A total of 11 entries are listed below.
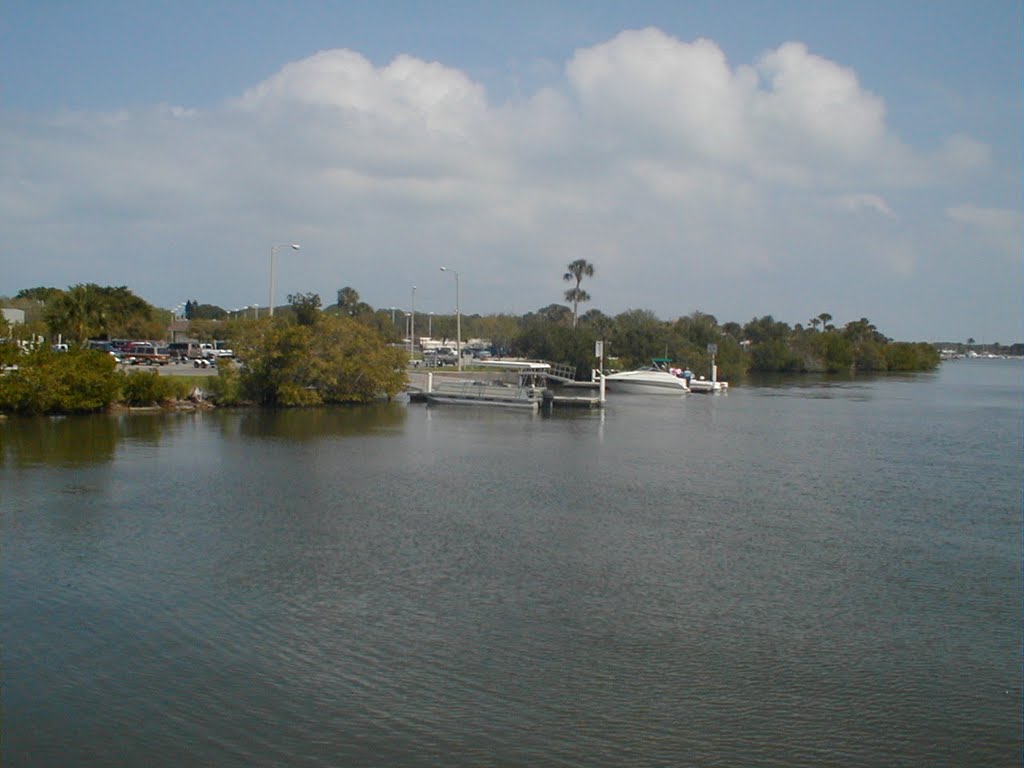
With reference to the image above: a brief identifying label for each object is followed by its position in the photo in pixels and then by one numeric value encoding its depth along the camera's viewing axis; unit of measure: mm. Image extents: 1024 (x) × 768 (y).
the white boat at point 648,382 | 75188
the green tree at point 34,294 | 122812
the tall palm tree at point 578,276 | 117438
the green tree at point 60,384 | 40062
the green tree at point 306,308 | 56031
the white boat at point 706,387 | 78250
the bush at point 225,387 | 48031
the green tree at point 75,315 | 70312
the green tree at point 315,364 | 49406
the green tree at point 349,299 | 128125
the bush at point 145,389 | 44969
